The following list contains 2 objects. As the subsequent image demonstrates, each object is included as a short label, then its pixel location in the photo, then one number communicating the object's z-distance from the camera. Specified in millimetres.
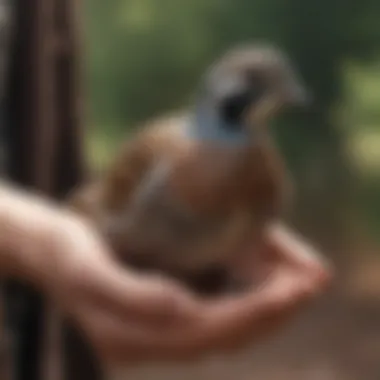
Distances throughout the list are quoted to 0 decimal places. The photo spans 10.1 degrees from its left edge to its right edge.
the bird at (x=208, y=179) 975
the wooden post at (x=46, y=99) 1022
